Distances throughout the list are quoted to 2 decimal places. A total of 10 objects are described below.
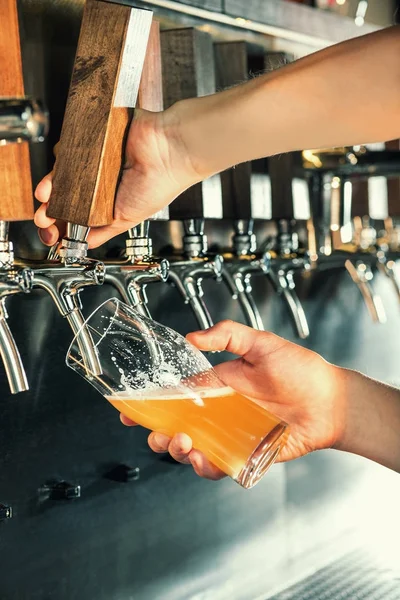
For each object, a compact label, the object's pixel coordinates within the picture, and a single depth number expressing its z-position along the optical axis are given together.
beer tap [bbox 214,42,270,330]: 1.55
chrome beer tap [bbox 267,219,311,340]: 1.69
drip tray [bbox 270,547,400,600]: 1.59
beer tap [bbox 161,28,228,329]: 1.46
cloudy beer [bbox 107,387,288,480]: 0.92
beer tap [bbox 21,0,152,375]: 1.09
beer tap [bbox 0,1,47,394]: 1.04
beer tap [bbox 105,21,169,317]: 1.25
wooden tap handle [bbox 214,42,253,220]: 1.66
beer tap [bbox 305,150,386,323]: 1.98
